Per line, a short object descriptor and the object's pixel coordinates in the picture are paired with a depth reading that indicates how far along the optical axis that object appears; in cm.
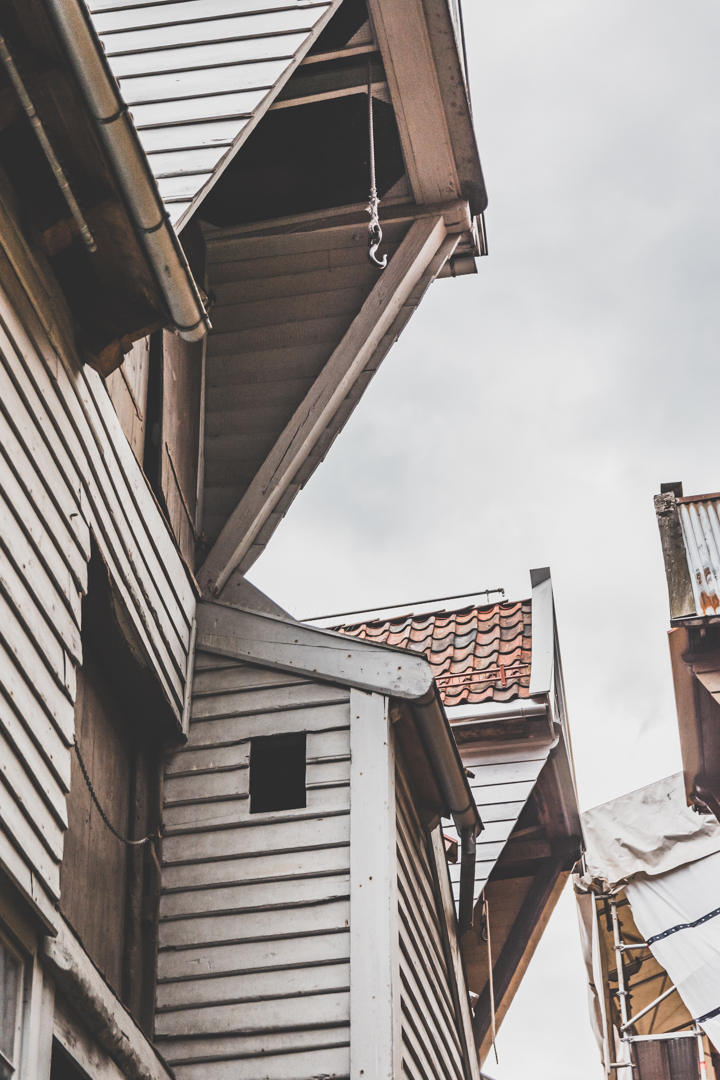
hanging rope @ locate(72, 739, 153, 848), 613
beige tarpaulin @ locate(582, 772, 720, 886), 1288
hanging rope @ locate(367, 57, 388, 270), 817
